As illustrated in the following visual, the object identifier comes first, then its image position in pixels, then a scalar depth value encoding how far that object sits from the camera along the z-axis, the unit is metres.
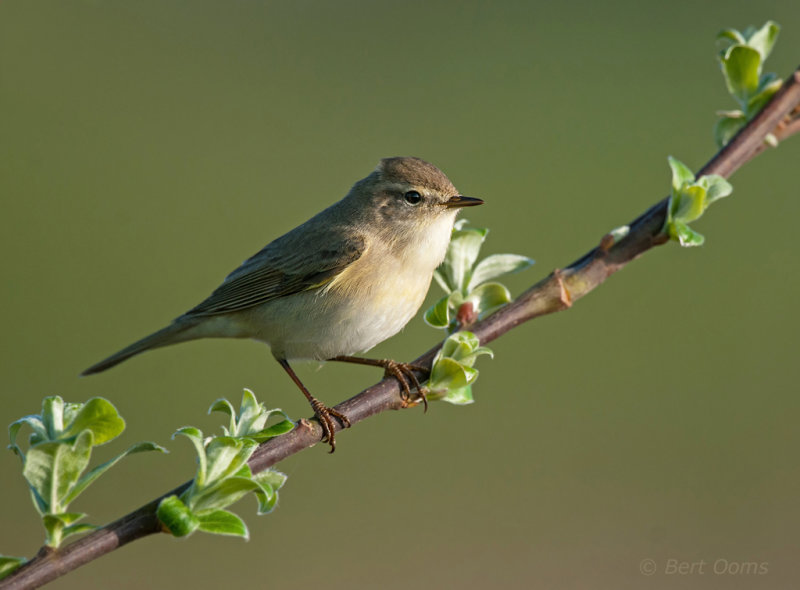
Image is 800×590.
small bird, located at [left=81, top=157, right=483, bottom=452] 7.12
